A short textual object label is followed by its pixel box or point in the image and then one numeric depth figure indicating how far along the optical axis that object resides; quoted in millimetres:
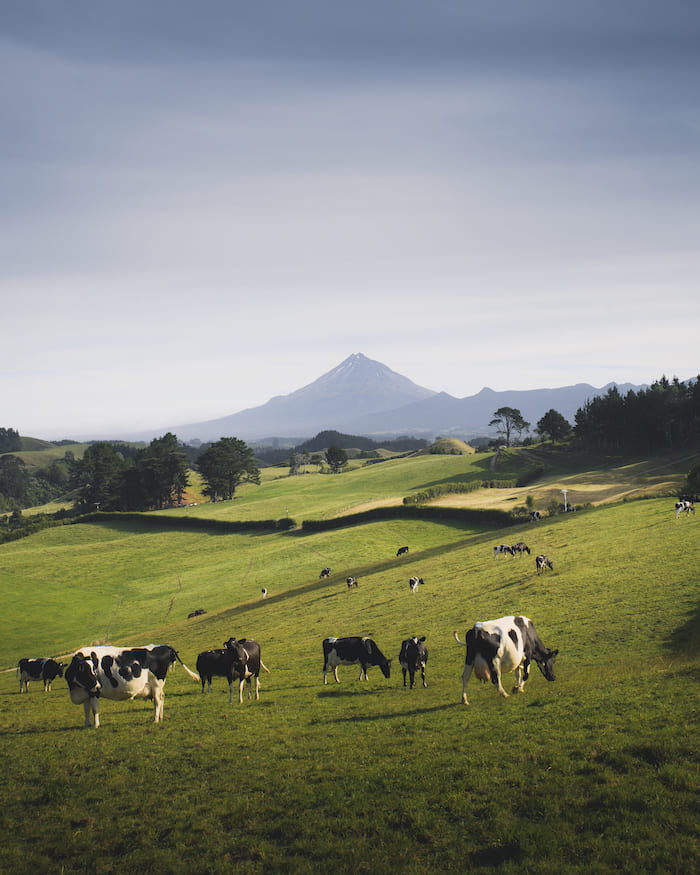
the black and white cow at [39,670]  27000
